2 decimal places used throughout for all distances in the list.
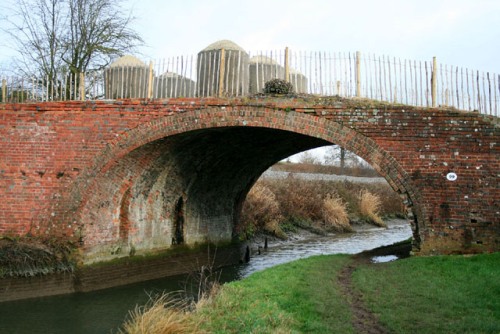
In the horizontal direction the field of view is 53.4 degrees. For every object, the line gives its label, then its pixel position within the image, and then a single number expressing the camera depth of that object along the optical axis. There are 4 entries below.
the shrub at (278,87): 11.77
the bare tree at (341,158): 57.66
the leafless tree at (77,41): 19.55
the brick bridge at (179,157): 10.56
